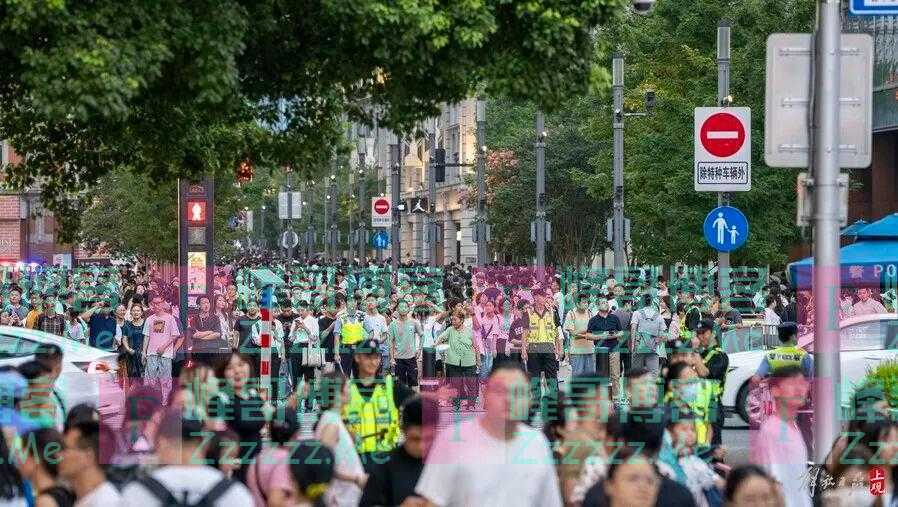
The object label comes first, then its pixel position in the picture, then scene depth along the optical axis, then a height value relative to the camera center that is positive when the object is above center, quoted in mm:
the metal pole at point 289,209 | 97225 +2834
